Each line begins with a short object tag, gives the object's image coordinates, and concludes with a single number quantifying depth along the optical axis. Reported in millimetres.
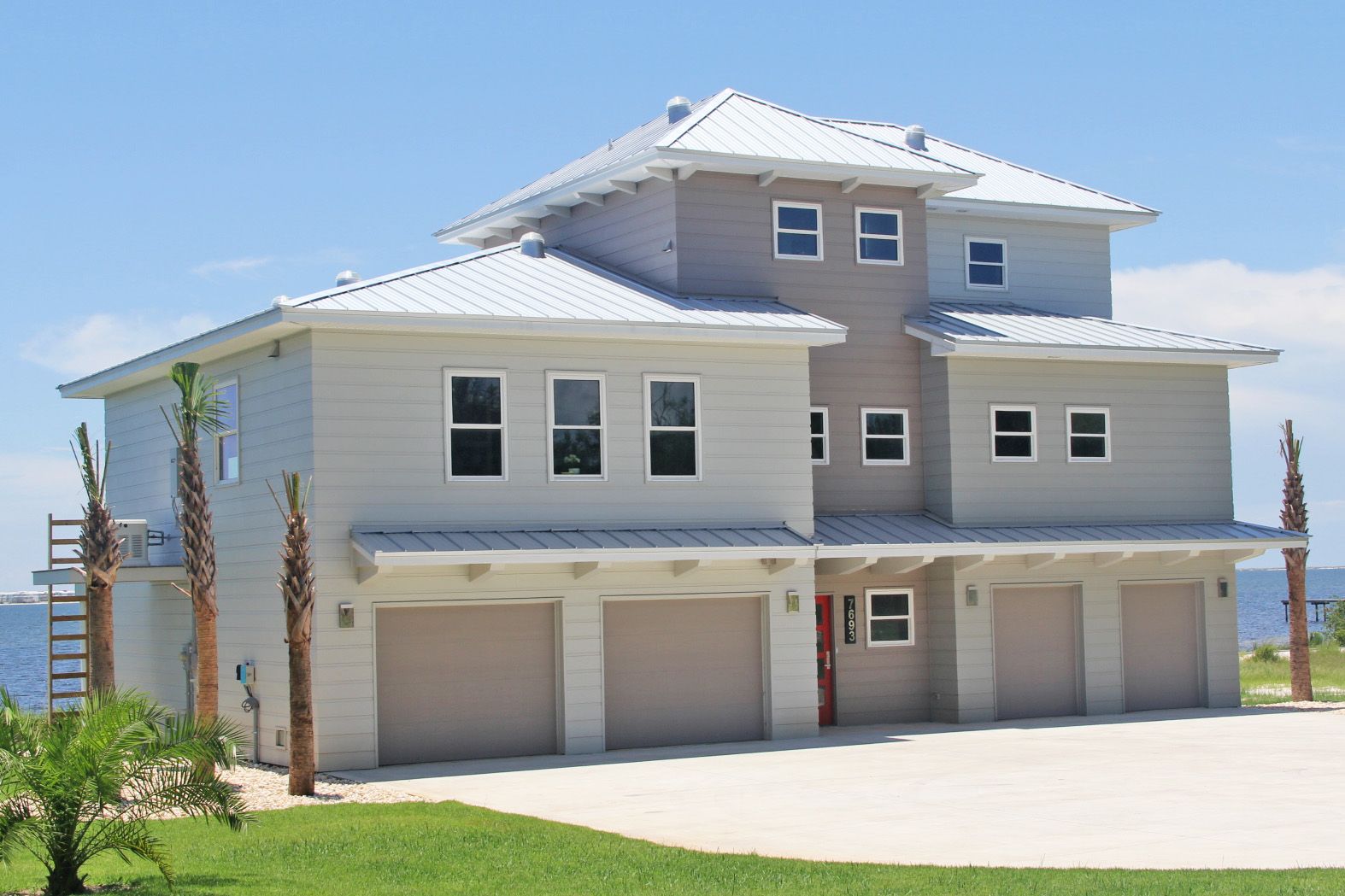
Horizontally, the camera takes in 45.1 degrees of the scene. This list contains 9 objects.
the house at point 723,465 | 19844
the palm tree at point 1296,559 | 27578
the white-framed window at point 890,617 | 24406
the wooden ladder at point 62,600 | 23248
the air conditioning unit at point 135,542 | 23609
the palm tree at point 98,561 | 17672
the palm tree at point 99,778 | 11062
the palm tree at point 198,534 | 17438
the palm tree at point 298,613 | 17141
